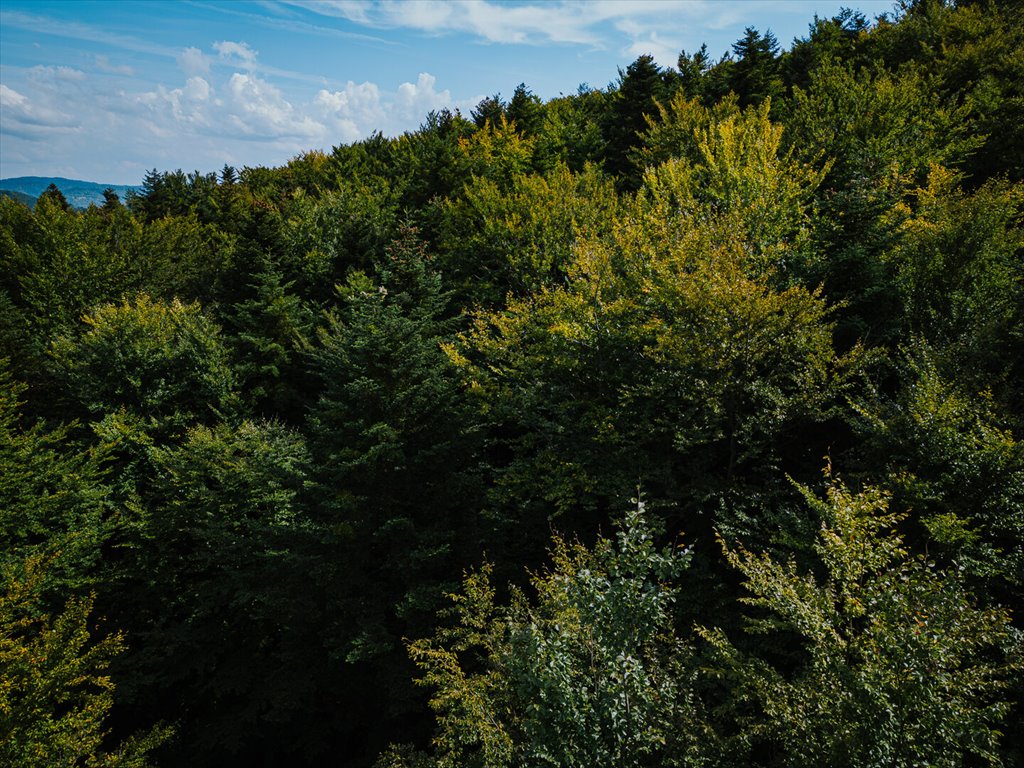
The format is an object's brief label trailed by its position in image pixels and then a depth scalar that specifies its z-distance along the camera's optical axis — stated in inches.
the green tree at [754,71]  1347.2
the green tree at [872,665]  251.6
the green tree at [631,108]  1405.0
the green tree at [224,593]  709.3
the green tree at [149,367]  965.2
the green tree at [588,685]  278.2
